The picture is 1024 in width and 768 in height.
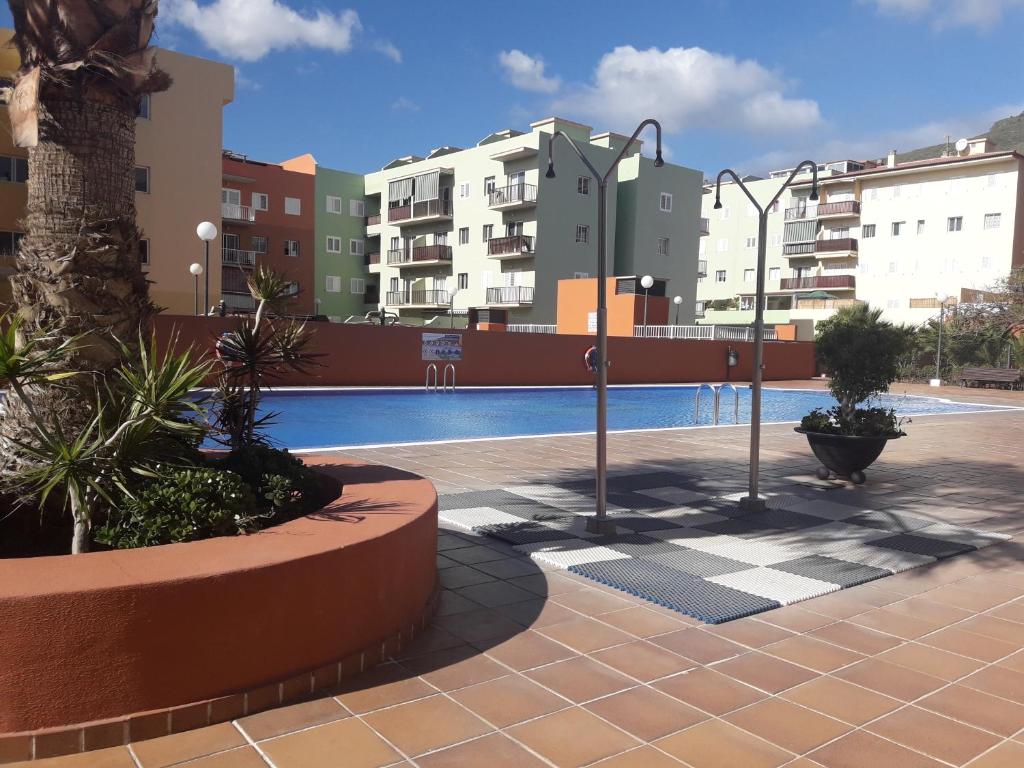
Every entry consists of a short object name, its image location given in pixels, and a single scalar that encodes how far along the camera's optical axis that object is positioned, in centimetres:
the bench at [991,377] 2756
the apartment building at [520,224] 4059
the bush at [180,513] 352
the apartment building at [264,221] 4112
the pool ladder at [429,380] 2086
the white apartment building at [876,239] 4072
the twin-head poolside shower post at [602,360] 578
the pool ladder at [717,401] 1424
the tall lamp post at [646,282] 2741
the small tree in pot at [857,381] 833
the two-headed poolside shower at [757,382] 700
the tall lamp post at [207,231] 2073
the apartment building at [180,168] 2705
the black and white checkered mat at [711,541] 493
